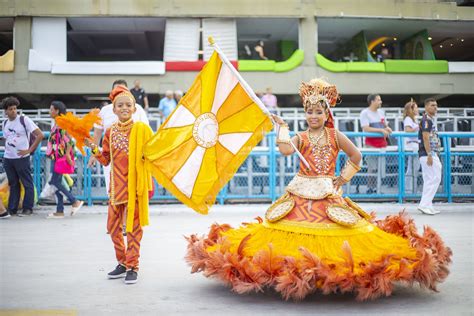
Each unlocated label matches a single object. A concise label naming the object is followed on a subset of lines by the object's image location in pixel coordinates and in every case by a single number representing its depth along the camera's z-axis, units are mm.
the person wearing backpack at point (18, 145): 10008
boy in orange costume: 5172
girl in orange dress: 4031
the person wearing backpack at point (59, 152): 9609
